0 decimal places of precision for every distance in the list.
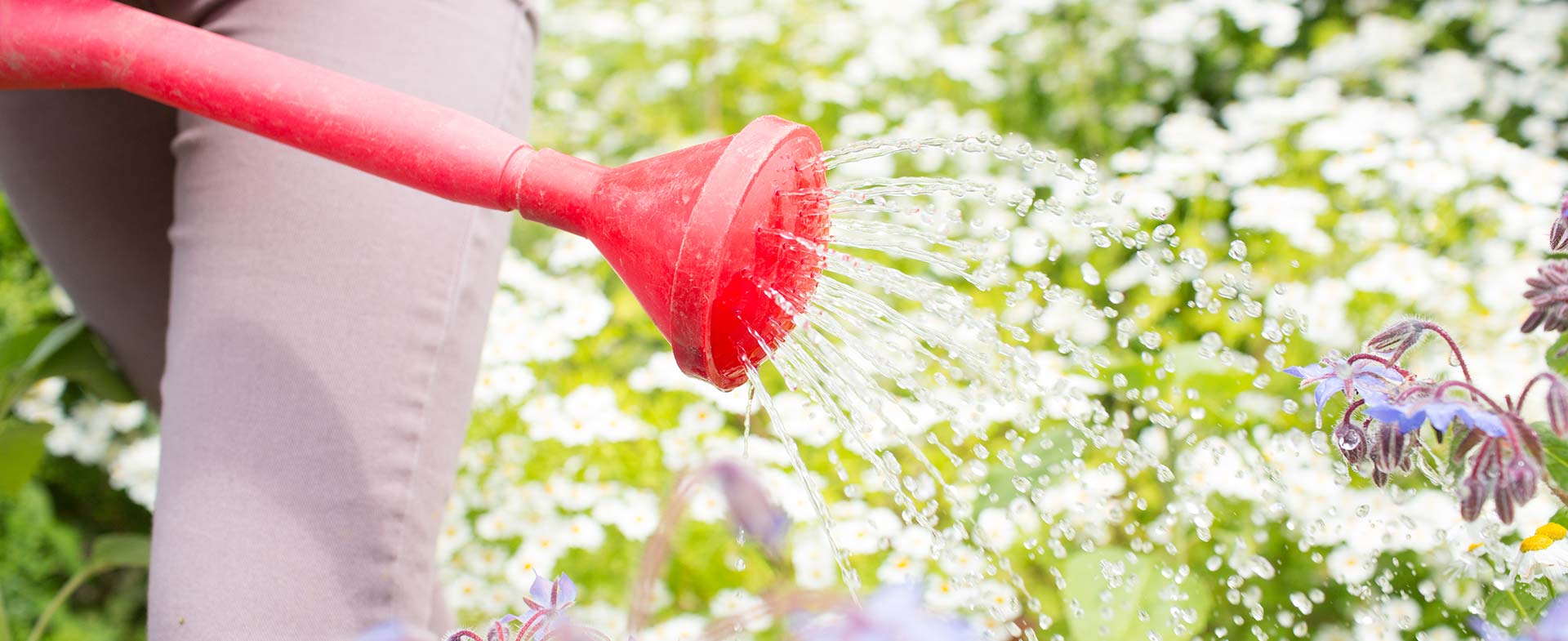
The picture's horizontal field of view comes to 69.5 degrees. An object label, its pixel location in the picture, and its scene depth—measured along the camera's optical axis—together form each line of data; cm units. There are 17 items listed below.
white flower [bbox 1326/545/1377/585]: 138
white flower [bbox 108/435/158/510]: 190
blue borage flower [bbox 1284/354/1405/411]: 72
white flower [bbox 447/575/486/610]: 170
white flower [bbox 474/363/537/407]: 177
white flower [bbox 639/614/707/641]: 154
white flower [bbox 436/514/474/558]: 176
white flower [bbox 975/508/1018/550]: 146
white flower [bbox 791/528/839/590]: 152
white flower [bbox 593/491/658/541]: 154
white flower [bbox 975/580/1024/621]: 137
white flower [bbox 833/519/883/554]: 148
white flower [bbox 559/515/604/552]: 159
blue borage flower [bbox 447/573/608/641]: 62
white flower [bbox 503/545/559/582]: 156
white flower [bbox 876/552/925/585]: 144
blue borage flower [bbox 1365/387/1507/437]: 62
